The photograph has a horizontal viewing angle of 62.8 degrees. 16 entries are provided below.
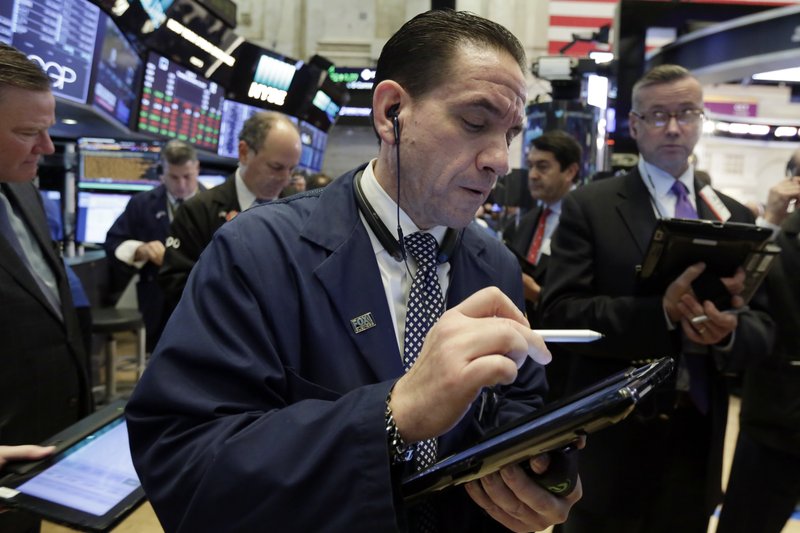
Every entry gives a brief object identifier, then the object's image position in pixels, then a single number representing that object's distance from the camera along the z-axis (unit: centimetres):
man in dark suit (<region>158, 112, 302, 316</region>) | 319
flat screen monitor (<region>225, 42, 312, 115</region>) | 695
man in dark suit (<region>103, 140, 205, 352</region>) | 418
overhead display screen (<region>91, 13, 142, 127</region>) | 435
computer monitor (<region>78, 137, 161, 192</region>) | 602
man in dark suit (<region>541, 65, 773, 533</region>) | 204
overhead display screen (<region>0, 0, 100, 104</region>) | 326
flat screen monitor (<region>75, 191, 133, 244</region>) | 598
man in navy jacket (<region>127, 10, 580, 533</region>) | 85
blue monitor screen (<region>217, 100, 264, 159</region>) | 726
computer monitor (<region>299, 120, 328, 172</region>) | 914
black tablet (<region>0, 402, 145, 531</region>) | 110
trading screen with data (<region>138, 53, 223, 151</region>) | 556
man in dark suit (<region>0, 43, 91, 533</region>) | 167
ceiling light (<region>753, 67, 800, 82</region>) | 575
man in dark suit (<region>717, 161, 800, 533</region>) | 221
